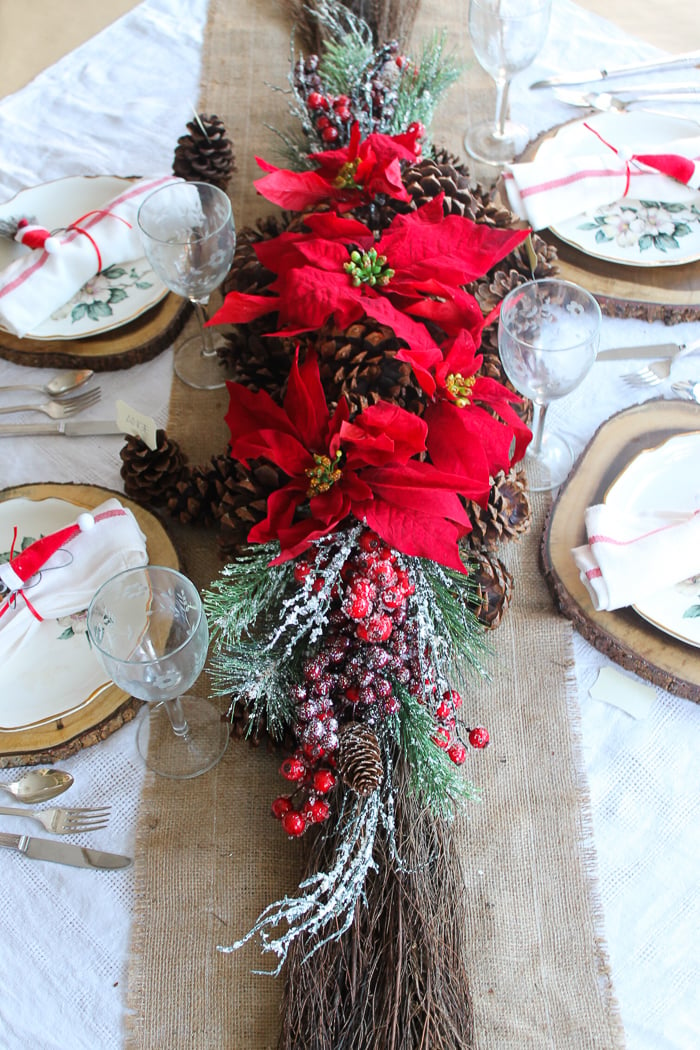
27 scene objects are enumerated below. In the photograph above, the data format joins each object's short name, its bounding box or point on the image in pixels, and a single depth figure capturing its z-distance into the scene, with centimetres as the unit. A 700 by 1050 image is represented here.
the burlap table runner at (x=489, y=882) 61
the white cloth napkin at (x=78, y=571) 76
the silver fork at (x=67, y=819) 68
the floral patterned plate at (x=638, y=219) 101
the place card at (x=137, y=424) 84
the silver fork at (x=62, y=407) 96
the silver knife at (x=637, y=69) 123
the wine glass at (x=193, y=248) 86
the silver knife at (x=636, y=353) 95
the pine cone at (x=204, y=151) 114
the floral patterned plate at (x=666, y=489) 74
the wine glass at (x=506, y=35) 102
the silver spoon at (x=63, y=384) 97
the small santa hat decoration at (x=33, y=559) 76
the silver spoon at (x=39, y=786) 69
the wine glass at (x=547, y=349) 74
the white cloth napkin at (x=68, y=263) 98
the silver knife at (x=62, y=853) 67
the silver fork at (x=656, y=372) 93
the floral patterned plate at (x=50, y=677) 71
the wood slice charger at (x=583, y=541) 73
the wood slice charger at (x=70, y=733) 70
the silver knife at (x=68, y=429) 94
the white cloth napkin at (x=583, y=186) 104
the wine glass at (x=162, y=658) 60
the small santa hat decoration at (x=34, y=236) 102
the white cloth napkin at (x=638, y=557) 73
